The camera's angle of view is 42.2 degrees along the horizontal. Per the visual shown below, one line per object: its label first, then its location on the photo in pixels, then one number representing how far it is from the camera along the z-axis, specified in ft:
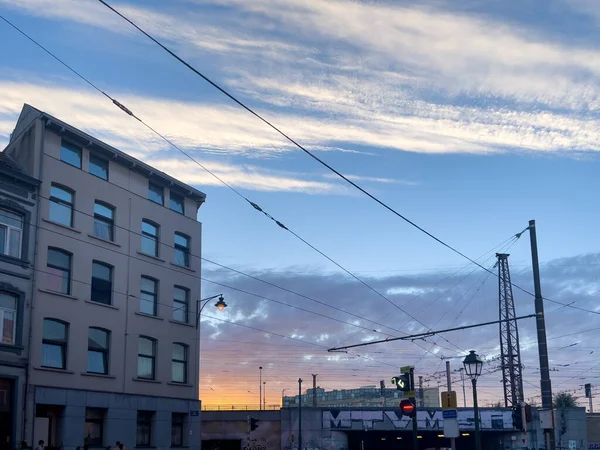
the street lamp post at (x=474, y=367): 82.07
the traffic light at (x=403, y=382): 82.69
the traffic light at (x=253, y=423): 155.32
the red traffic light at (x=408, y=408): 80.79
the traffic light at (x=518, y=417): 90.68
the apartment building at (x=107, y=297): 110.32
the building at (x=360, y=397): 397.19
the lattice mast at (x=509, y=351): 192.85
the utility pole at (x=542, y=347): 87.56
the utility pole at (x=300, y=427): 201.07
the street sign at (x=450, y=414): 80.13
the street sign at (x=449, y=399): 82.17
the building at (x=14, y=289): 101.50
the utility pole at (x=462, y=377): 251.39
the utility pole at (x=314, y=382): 270.42
